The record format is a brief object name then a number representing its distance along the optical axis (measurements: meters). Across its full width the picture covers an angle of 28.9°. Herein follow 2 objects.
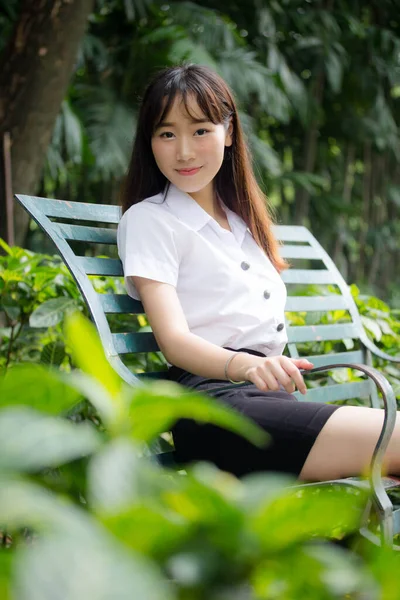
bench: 1.45
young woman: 1.57
